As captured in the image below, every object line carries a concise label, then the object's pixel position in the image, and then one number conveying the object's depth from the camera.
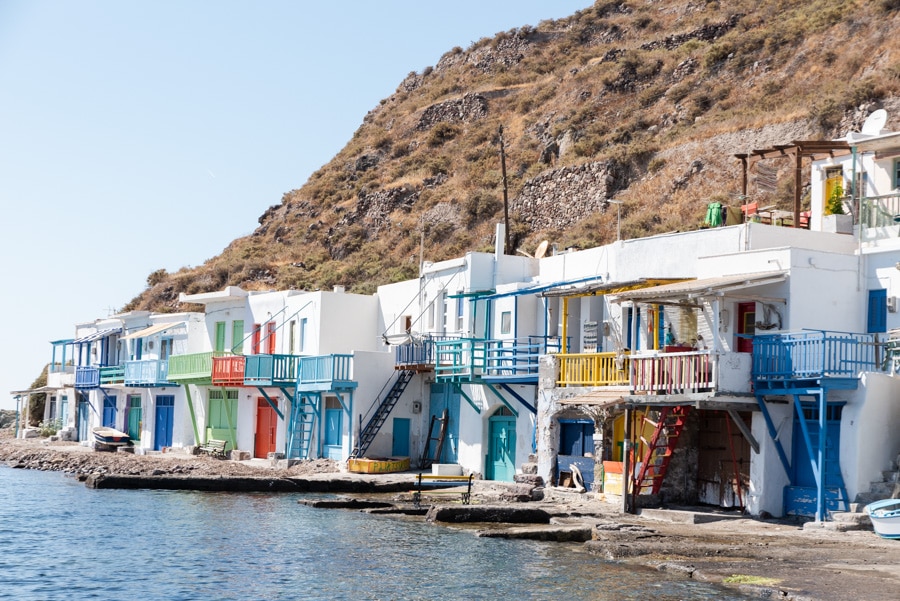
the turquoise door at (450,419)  40.25
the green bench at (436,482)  34.37
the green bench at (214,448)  48.66
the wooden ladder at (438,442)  40.59
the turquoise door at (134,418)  59.50
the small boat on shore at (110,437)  56.62
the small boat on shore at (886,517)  22.36
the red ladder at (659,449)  28.36
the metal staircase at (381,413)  41.53
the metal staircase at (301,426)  44.59
